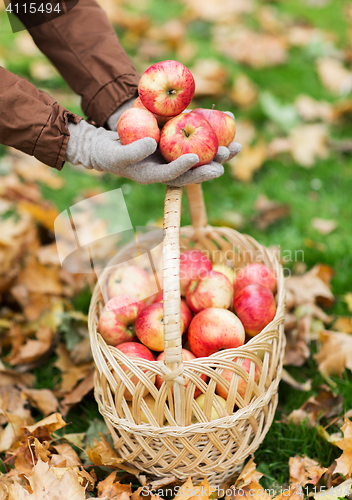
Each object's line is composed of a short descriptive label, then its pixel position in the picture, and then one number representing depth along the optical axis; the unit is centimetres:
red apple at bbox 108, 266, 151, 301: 187
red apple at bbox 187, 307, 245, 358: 179
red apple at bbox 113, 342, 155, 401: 178
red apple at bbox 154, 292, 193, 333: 184
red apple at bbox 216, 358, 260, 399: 178
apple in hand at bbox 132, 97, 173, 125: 179
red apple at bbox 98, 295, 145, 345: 183
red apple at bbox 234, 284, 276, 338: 182
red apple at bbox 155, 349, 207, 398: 179
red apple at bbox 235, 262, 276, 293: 188
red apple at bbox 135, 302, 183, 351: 180
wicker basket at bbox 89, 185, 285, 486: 172
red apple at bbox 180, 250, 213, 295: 190
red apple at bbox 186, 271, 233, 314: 184
